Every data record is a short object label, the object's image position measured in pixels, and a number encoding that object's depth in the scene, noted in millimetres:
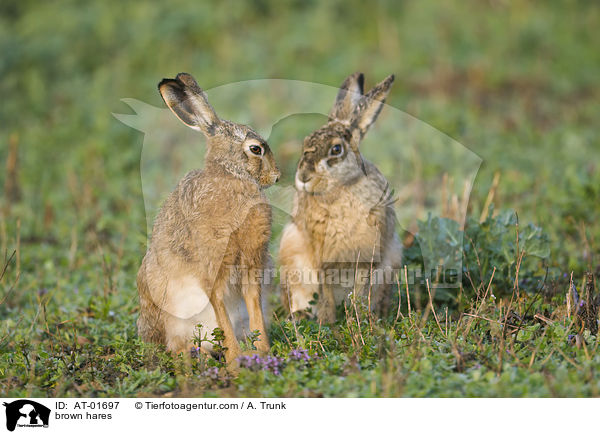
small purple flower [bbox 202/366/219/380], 8922
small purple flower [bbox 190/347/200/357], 9539
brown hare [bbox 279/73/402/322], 10852
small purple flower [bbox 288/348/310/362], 9084
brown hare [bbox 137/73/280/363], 9539
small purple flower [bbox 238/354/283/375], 8875
